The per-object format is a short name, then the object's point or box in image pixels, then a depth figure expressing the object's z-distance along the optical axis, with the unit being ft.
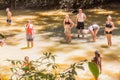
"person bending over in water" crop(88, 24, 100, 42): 54.54
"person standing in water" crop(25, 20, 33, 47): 51.34
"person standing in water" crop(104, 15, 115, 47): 49.97
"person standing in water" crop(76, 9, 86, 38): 56.60
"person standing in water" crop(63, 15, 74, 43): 53.01
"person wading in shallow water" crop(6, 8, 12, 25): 68.81
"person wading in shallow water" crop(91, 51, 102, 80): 34.34
